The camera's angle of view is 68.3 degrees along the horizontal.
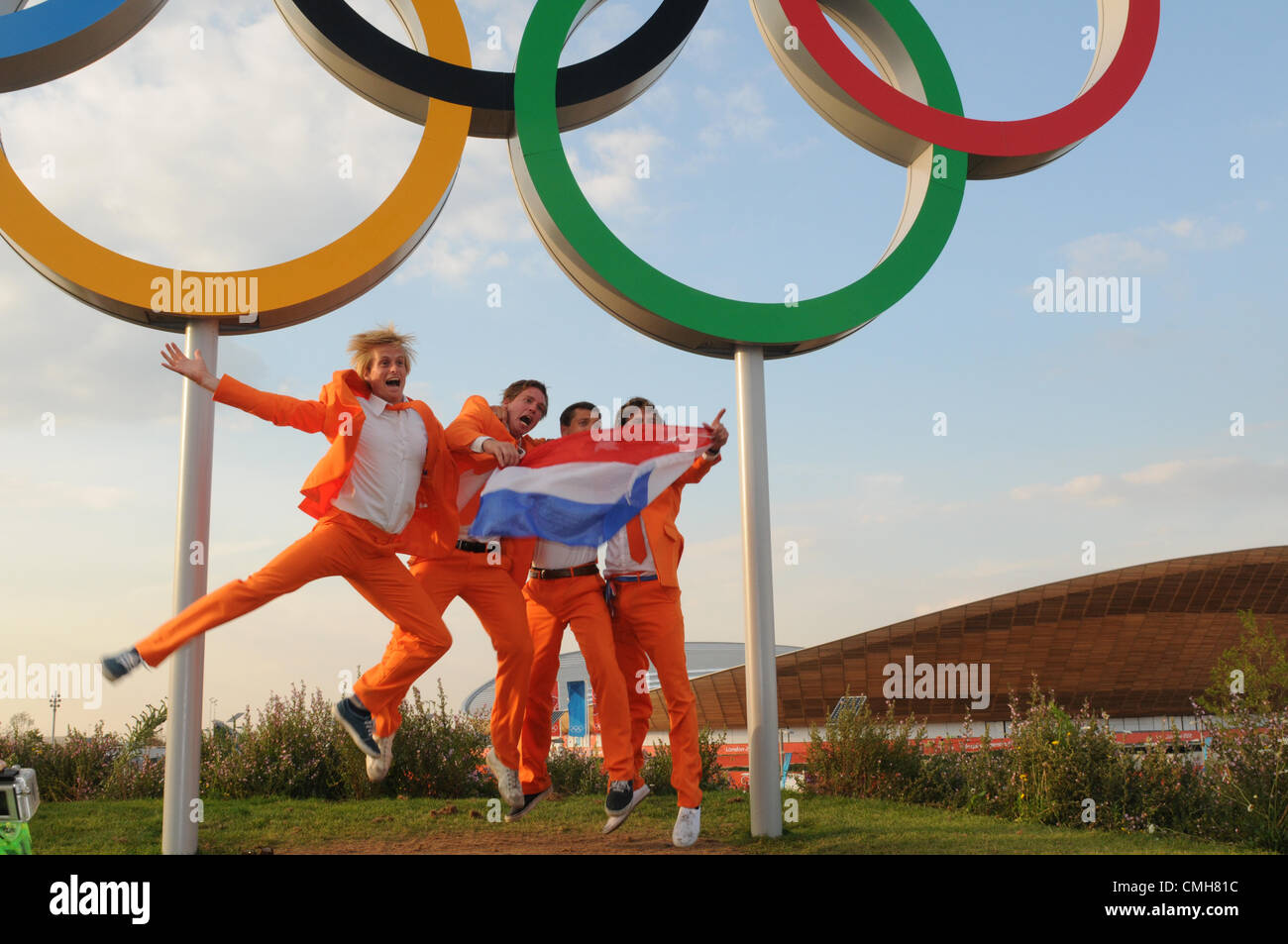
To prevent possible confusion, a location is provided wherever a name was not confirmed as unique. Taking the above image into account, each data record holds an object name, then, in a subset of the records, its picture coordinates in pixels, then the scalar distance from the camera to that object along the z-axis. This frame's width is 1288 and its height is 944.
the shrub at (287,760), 7.80
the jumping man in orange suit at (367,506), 5.14
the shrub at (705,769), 8.59
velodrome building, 21.84
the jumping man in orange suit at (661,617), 5.82
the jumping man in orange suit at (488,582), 5.61
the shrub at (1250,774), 6.27
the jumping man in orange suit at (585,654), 5.80
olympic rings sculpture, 6.07
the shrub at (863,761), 8.46
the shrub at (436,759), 7.98
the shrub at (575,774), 8.56
